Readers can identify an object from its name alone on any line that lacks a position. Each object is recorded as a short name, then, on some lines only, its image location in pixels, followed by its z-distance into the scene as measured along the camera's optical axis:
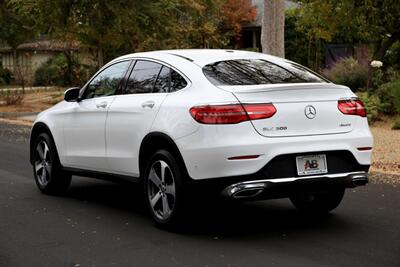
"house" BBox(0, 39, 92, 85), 44.69
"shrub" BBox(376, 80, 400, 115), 16.08
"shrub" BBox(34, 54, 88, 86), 33.18
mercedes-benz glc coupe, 6.10
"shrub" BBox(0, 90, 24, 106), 25.69
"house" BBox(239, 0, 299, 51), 40.72
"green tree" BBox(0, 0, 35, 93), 25.50
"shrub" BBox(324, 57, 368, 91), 20.16
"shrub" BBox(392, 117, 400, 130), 15.40
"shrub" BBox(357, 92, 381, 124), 16.55
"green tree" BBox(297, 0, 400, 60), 19.42
